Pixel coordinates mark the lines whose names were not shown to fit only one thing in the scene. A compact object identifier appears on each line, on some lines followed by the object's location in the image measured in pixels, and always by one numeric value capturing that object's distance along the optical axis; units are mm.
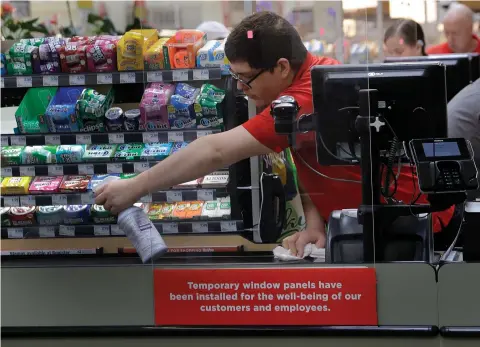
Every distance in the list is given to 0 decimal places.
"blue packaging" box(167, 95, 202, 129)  3645
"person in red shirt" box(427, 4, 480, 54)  7594
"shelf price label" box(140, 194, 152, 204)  3727
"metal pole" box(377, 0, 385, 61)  3791
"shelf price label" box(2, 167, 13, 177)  3949
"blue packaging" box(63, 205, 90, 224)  3904
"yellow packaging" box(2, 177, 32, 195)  3986
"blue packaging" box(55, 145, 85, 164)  3883
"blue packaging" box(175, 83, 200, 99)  3635
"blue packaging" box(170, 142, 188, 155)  3674
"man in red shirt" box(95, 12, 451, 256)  3516
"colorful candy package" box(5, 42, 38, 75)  3973
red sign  3580
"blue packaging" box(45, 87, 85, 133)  3887
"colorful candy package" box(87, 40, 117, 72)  3842
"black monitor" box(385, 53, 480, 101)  5062
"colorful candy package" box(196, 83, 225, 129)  3619
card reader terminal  3414
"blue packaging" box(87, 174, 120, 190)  3842
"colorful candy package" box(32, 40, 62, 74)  3934
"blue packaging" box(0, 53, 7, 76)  4031
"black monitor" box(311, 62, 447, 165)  3492
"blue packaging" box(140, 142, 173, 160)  3705
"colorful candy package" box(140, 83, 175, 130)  3658
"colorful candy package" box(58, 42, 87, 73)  3883
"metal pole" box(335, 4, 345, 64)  3465
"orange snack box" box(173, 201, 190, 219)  3726
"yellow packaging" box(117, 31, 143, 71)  3747
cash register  3482
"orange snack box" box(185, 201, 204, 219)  3707
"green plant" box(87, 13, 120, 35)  4059
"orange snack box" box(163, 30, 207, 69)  3633
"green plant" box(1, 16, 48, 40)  4082
